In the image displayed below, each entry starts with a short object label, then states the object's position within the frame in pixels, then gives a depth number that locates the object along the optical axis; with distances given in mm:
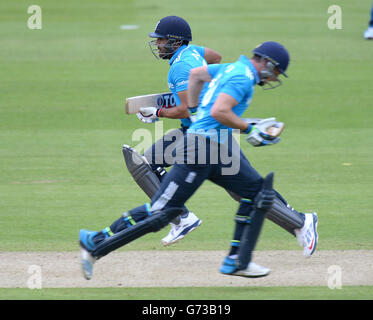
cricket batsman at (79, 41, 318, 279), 11437
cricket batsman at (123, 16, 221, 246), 13758
